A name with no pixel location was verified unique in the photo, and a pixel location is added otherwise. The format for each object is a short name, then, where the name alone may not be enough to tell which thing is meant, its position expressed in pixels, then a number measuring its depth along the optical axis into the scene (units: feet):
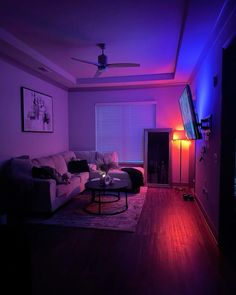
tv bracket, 10.38
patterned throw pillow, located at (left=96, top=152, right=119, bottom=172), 19.17
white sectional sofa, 12.01
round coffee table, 12.57
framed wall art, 14.56
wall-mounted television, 10.27
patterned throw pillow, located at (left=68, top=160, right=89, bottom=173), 17.67
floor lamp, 18.50
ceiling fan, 11.90
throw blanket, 17.02
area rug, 10.91
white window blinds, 20.20
